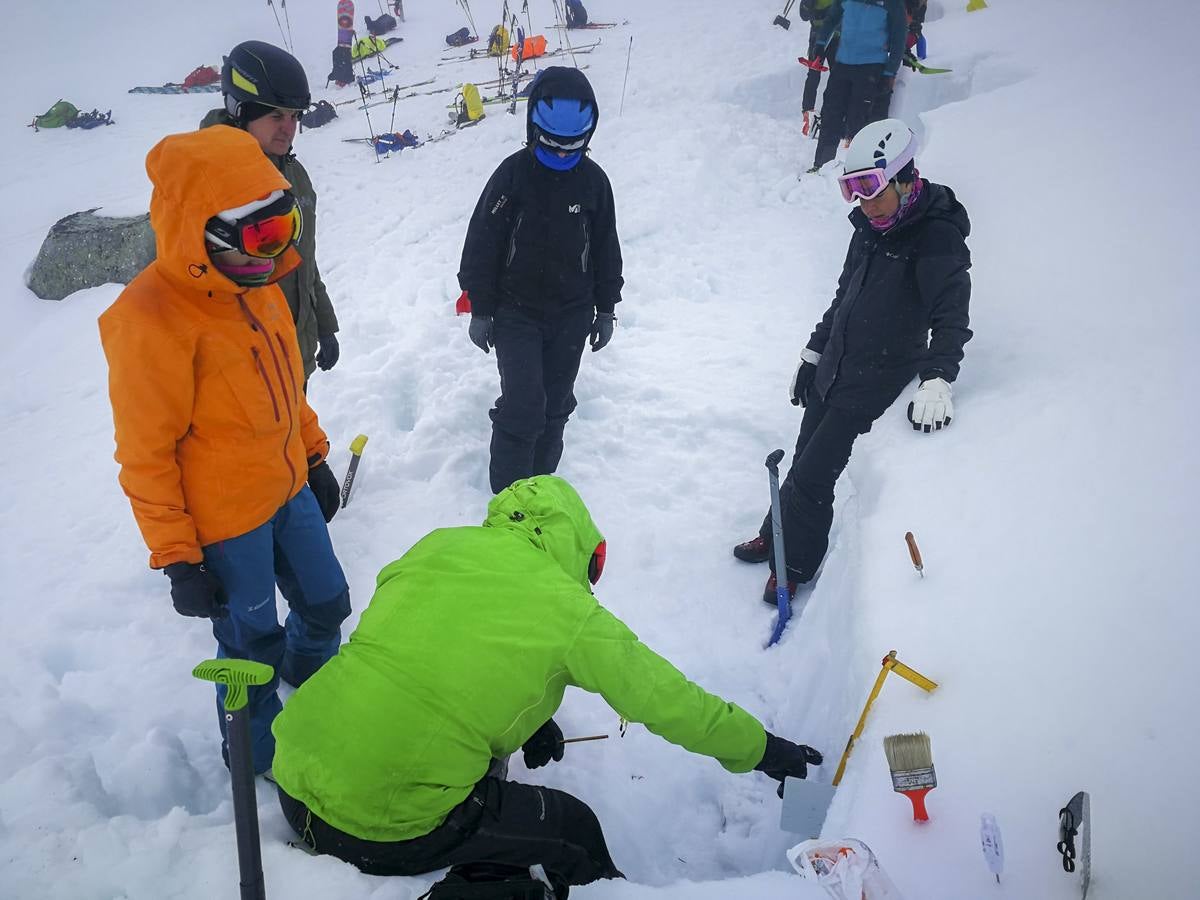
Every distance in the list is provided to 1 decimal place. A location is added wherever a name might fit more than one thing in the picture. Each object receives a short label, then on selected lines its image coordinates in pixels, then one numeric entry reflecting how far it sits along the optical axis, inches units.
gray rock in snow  269.1
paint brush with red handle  68.2
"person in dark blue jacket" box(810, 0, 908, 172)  260.4
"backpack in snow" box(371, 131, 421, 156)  398.3
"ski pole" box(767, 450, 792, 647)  124.1
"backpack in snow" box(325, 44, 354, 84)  611.8
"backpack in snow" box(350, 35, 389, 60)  644.7
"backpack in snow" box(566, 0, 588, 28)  625.0
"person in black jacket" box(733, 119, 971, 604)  109.0
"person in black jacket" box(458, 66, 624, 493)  122.6
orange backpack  540.4
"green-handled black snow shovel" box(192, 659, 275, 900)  64.5
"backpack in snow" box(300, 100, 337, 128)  494.9
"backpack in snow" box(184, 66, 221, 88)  602.9
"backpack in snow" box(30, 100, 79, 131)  534.3
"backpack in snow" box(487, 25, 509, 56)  551.8
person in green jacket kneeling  64.4
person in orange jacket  71.6
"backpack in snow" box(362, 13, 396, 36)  730.2
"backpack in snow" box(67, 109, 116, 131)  522.6
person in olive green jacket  100.3
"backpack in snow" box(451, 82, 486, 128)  419.8
